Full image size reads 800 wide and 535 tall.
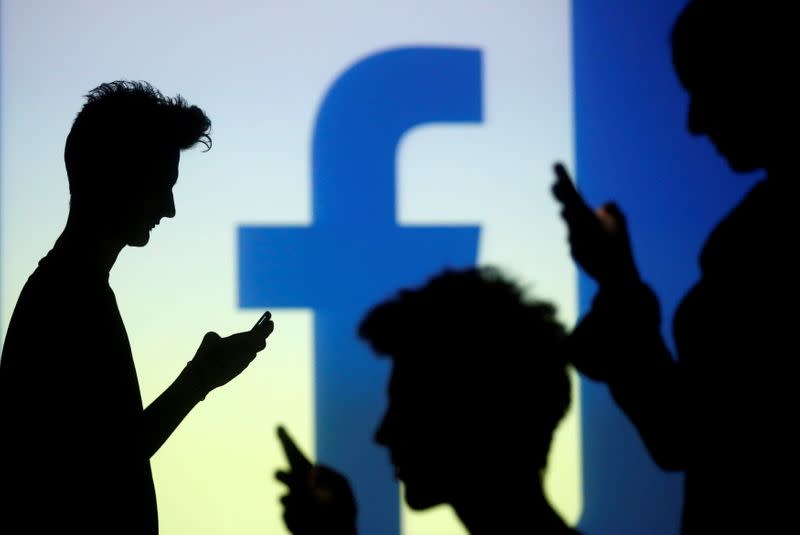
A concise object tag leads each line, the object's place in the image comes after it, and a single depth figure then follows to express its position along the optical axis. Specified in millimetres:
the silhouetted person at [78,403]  2732
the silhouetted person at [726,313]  2524
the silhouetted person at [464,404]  2578
